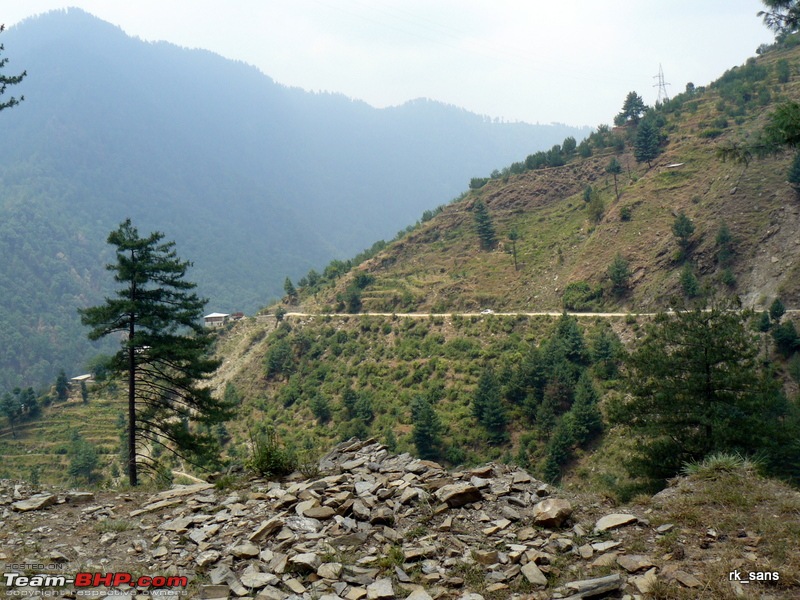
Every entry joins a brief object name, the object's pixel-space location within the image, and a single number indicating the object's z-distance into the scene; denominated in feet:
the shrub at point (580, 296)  137.08
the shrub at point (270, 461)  30.78
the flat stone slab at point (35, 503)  28.73
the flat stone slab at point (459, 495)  24.27
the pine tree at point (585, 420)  92.58
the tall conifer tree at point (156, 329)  47.98
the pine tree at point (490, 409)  103.45
